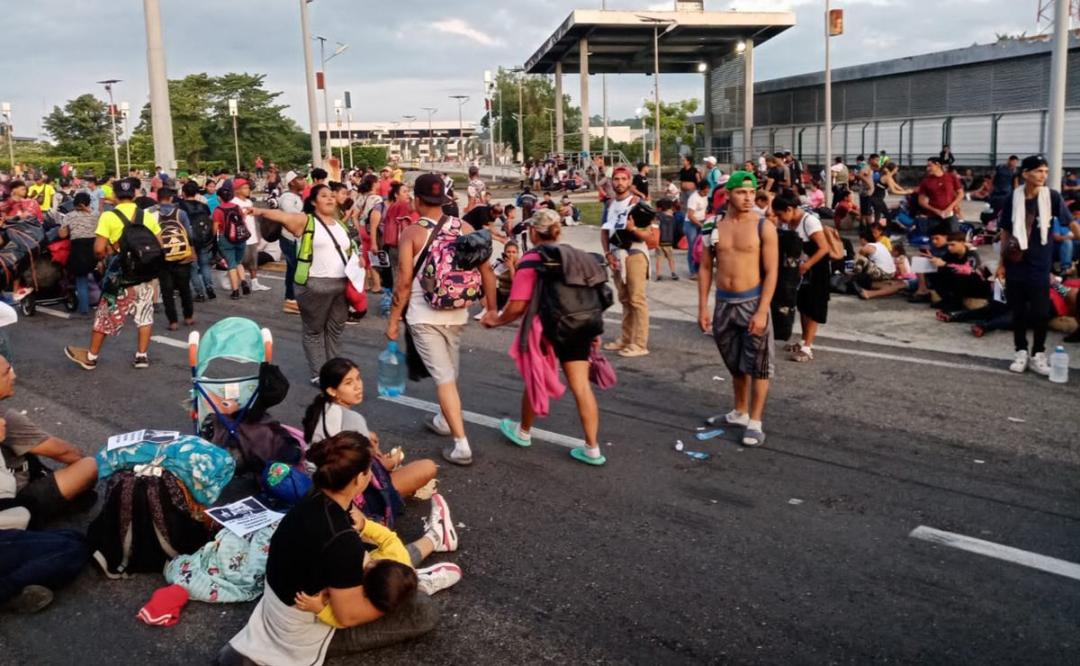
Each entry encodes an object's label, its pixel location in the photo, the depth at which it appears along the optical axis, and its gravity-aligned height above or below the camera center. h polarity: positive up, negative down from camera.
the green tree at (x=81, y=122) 74.38 +6.23
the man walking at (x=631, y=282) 9.87 -0.98
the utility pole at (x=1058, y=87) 11.81 +1.13
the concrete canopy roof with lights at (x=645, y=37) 39.28 +6.79
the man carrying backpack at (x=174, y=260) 11.02 -0.72
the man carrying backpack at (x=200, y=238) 13.08 -0.56
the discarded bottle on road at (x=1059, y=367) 8.21 -1.64
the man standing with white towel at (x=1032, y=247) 8.26 -0.60
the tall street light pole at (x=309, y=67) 27.47 +3.68
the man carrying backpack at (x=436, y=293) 6.38 -0.67
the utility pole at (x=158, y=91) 23.34 +2.69
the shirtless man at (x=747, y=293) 6.72 -0.77
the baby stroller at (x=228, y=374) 5.71 -1.05
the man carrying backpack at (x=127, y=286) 9.77 -0.89
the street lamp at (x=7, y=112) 57.95 +5.55
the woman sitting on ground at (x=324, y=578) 3.75 -1.54
